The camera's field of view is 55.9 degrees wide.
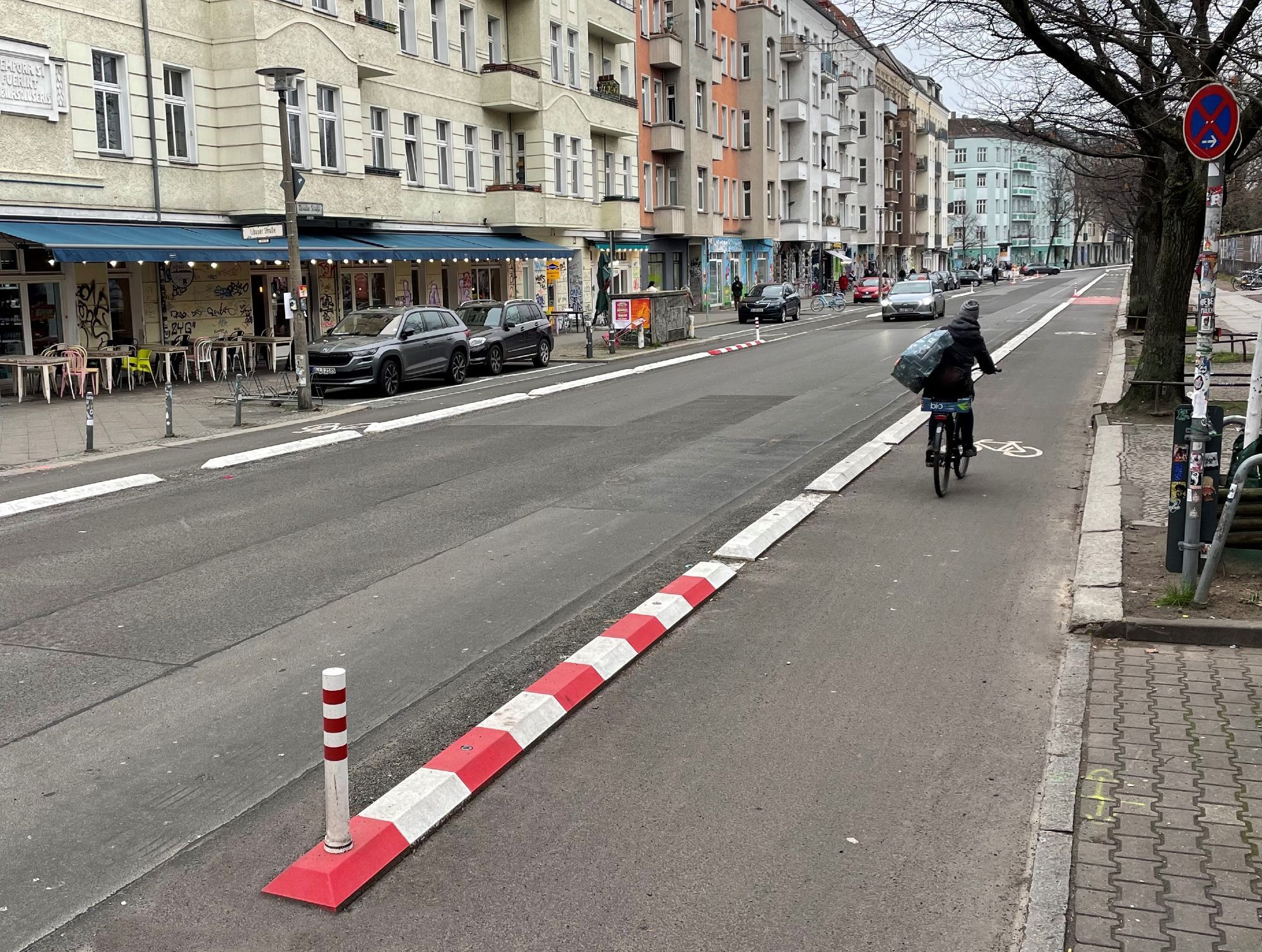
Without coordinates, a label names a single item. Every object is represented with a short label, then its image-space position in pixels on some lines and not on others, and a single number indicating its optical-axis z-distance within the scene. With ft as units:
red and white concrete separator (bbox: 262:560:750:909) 13.88
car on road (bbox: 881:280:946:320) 142.20
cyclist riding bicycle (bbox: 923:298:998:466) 37.06
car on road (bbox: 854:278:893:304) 212.23
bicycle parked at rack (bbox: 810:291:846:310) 195.62
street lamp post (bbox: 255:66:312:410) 64.28
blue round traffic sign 25.39
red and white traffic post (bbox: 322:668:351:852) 13.34
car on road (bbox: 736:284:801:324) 157.28
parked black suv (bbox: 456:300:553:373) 87.15
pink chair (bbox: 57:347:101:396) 70.26
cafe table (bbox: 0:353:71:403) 67.62
